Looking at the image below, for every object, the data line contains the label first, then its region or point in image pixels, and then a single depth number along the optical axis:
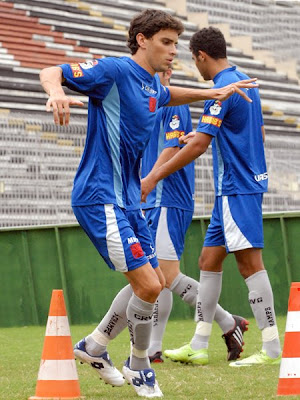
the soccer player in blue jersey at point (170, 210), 15.52
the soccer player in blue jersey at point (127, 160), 10.74
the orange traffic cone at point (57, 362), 10.53
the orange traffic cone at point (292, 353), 10.17
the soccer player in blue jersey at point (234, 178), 13.96
